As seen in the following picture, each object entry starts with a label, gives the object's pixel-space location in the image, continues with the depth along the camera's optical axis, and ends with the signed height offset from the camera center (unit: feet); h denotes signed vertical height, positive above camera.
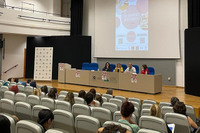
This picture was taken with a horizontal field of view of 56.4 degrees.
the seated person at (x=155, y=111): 9.32 -1.96
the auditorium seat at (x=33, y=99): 13.36 -2.08
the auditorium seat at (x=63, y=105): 11.61 -2.16
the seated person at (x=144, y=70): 24.80 +0.23
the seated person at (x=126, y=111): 8.39 -1.77
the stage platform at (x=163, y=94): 19.74 -2.82
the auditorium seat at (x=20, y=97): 14.25 -2.03
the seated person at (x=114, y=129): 5.11 -1.61
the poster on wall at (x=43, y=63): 36.94 +1.62
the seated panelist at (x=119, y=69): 26.87 +0.38
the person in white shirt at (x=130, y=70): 25.76 +0.23
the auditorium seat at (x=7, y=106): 11.21 -2.17
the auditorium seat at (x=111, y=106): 11.91 -2.25
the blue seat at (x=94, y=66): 32.93 +0.96
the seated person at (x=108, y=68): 27.81 +0.52
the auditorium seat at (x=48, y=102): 12.43 -2.12
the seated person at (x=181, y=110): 9.77 -2.02
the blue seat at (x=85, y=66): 33.98 +0.99
